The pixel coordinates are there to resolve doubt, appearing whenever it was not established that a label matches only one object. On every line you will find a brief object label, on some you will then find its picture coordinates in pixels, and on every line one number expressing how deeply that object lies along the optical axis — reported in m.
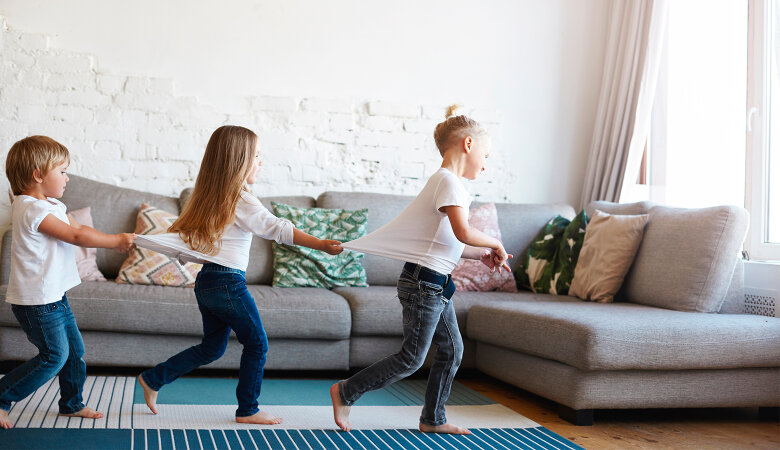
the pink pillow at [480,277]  3.87
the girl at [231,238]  2.37
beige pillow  3.50
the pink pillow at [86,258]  3.43
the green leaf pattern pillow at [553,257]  3.82
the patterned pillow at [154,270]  3.42
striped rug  2.24
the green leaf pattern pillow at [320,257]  3.66
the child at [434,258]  2.36
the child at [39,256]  2.30
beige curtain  4.32
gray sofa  2.69
